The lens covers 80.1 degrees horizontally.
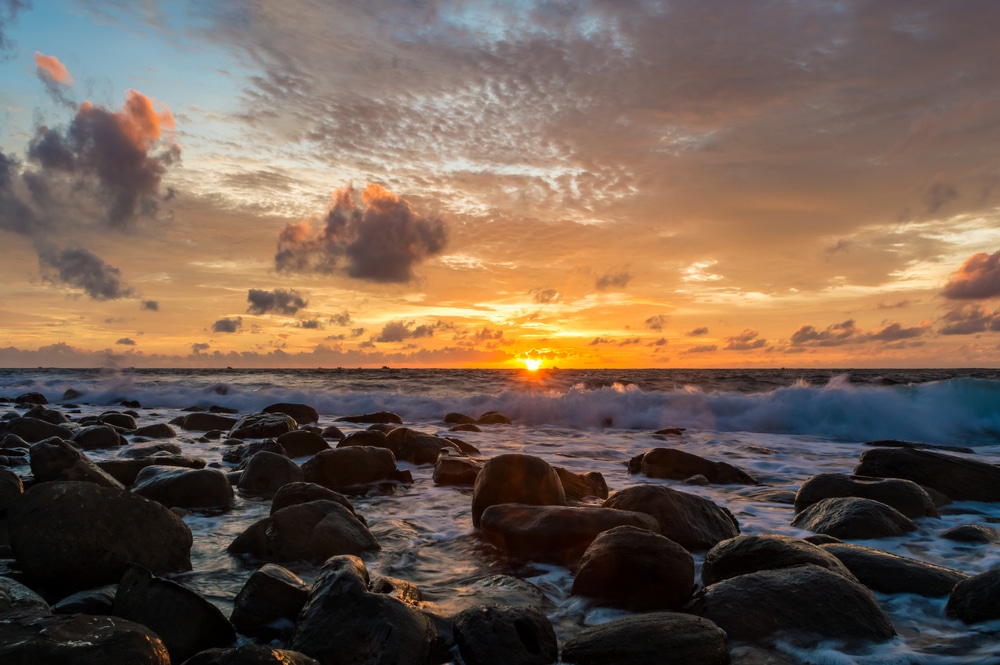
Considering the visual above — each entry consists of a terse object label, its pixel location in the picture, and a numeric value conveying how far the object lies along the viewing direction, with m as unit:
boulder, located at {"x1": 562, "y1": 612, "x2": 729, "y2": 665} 2.83
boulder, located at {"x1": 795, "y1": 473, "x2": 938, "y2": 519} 6.09
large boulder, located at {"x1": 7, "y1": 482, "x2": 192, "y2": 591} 3.67
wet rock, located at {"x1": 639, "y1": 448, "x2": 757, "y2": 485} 8.10
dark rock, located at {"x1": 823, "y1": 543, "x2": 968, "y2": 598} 3.86
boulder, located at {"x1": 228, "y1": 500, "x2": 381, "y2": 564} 4.46
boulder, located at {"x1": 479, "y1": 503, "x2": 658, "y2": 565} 4.71
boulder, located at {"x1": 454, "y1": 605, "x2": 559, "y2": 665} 2.89
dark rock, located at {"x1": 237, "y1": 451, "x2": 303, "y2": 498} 6.74
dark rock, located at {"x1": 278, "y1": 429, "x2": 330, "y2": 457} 9.66
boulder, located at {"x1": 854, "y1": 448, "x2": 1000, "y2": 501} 7.06
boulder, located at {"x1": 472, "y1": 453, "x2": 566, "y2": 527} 5.74
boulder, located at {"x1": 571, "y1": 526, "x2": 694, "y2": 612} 3.71
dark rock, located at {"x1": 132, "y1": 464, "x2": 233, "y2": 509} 5.99
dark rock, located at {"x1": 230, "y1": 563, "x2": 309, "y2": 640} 3.18
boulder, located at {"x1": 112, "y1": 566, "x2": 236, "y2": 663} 2.83
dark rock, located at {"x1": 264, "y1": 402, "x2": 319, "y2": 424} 15.23
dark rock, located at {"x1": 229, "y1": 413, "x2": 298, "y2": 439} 11.74
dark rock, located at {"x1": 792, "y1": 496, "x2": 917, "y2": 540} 5.23
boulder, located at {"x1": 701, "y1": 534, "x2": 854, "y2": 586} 3.81
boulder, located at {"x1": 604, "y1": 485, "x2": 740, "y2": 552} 4.96
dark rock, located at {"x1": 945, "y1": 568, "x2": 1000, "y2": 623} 3.40
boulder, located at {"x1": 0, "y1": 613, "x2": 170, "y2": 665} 2.19
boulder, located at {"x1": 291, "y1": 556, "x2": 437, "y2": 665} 2.76
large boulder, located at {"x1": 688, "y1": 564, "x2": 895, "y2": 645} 3.22
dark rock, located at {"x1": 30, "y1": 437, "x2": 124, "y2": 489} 5.27
